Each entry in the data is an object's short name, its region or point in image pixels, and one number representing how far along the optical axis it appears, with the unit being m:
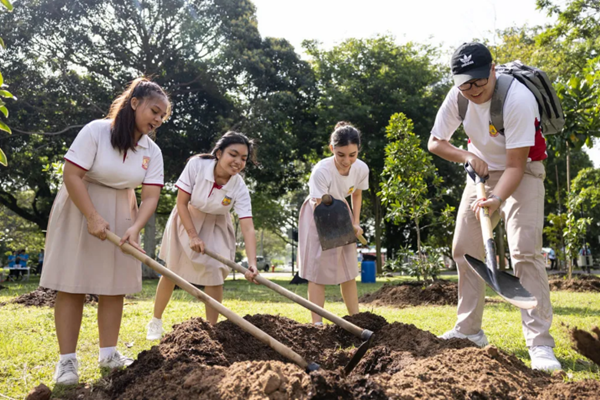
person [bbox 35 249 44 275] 21.20
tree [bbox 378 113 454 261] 9.30
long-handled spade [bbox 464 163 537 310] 2.94
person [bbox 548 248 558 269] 28.33
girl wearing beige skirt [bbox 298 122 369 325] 4.60
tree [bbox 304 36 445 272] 19.80
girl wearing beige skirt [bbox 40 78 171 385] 3.19
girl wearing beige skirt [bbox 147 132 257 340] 4.24
